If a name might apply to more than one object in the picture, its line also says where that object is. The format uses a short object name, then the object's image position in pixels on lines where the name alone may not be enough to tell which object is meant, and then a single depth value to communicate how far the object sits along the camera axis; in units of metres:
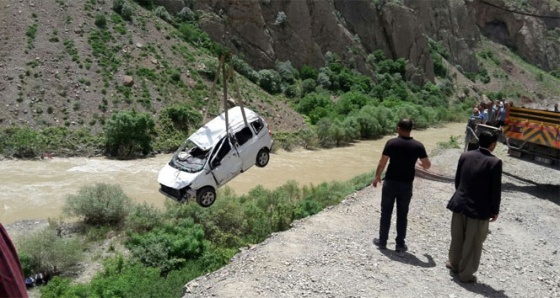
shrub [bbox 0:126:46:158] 24.47
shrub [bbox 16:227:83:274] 12.43
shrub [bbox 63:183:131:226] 15.55
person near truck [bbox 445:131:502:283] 6.64
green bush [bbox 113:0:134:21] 35.09
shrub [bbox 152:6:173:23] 38.56
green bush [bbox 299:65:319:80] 44.81
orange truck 12.20
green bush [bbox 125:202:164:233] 14.77
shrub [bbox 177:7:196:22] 40.28
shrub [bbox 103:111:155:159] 26.14
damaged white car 14.15
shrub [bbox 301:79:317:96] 42.32
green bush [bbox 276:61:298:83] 42.72
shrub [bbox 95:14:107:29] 33.16
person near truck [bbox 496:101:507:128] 13.94
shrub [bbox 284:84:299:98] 40.97
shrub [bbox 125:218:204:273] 11.93
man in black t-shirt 7.45
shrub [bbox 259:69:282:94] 40.06
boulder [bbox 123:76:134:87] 30.62
